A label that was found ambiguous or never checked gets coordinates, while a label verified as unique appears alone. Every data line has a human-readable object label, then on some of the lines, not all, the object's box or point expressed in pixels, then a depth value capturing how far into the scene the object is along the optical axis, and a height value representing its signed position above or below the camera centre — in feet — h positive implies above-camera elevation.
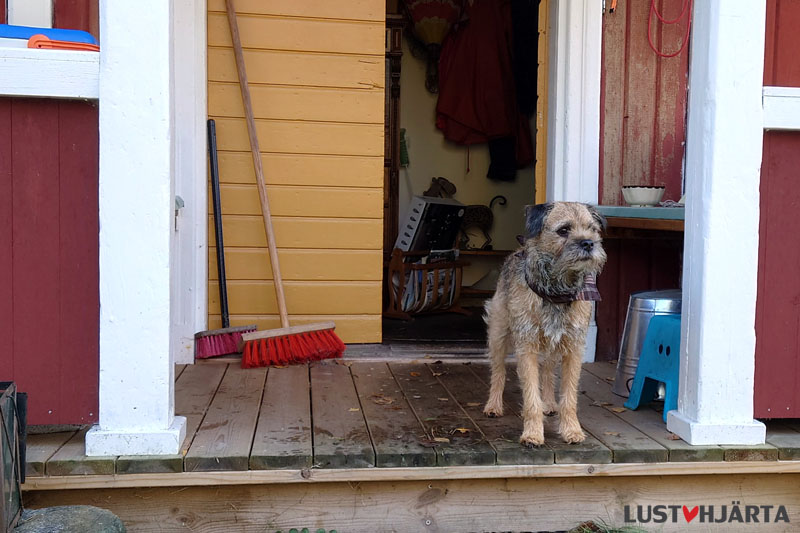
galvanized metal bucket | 11.78 -1.61
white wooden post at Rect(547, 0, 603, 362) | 14.34 +2.57
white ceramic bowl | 13.34 +0.58
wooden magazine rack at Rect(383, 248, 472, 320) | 21.11 -1.79
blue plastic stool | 10.68 -2.10
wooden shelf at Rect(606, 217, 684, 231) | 11.55 +0.05
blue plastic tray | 8.86 +2.30
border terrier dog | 9.21 -0.97
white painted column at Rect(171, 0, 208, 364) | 14.02 +0.99
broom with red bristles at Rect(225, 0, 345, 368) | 13.88 -2.28
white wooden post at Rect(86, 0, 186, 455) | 8.46 -0.09
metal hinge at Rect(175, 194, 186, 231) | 13.37 +0.32
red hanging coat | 23.75 +4.83
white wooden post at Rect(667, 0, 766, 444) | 9.39 +0.10
